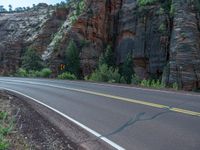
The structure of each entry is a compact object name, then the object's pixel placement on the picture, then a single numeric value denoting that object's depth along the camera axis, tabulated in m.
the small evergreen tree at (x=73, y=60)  52.19
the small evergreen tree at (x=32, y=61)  54.53
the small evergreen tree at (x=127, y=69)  47.13
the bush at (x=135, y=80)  35.82
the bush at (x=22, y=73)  49.64
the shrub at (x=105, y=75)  35.92
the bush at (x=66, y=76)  40.08
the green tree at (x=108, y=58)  51.91
